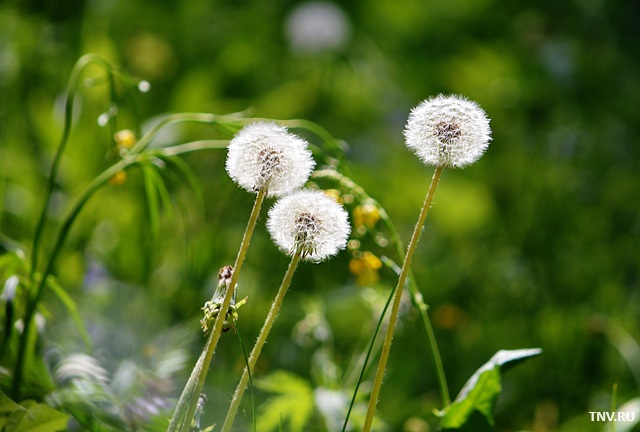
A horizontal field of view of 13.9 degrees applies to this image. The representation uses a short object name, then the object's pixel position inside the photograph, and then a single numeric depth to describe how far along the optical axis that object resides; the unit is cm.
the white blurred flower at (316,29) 371
